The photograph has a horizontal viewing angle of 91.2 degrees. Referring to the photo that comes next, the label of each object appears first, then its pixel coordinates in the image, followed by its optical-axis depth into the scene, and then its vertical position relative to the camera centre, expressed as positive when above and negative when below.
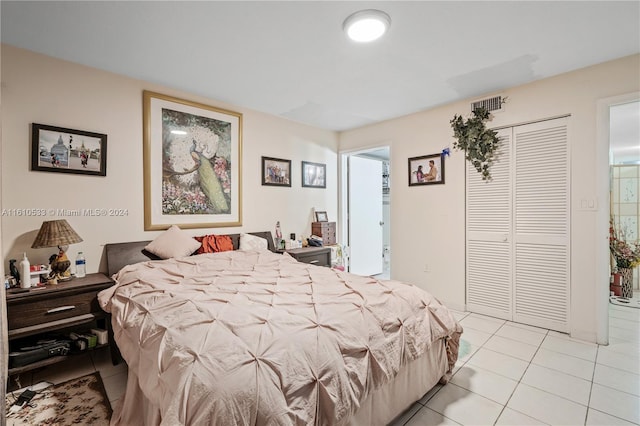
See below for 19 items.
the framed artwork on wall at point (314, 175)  4.69 +0.56
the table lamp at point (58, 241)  2.45 -0.23
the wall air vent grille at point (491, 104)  3.49 +1.23
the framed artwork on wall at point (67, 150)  2.59 +0.53
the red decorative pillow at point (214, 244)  3.35 -0.35
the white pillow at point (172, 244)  3.06 -0.33
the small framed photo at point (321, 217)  4.81 -0.09
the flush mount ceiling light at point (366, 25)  2.14 +1.33
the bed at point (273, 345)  1.22 -0.65
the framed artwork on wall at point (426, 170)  4.02 +0.55
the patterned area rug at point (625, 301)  4.04 -1.20
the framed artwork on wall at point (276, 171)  4.18 +0.55
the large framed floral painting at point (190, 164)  3.22 +0.53
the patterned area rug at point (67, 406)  1.94 -1.29
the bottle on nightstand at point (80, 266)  2.69 -0.47
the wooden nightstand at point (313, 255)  3.98 -0.57
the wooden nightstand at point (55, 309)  2.20 -0.73
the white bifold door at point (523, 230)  3.17 -0.20
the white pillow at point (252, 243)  3.64 -0.37
